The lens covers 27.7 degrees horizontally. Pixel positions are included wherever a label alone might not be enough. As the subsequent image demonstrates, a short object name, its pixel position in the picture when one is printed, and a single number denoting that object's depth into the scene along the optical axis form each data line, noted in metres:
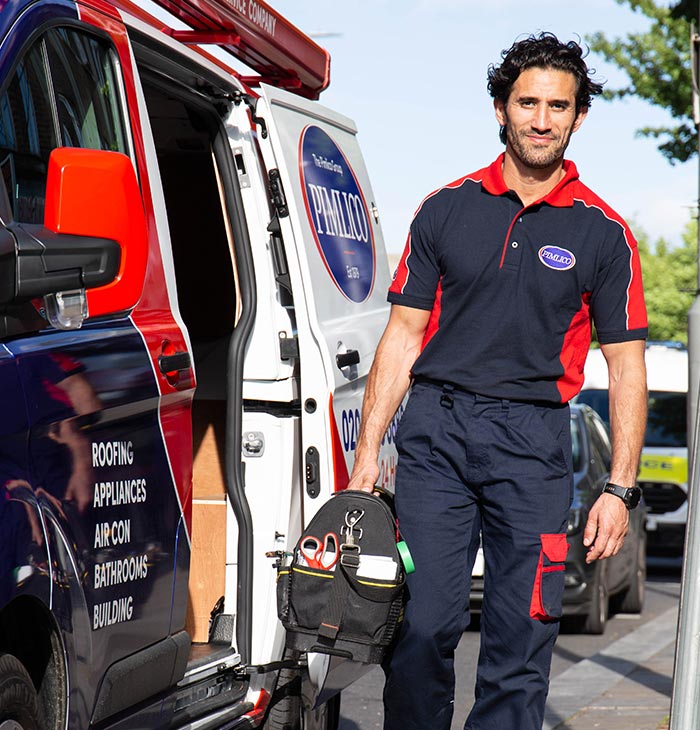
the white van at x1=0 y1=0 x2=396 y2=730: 3.08
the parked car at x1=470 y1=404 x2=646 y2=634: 9.68
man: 3.88
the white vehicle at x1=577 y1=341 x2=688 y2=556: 16.28
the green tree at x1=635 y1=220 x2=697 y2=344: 58.63
